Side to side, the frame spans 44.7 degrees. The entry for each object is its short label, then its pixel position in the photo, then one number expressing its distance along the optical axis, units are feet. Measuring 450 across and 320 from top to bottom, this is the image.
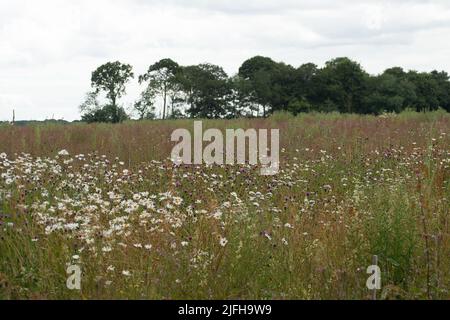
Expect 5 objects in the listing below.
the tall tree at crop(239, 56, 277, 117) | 157.07
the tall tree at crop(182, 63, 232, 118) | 149.59
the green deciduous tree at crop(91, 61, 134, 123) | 141.59
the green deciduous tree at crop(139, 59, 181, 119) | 143.13
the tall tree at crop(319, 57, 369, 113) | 165.10
